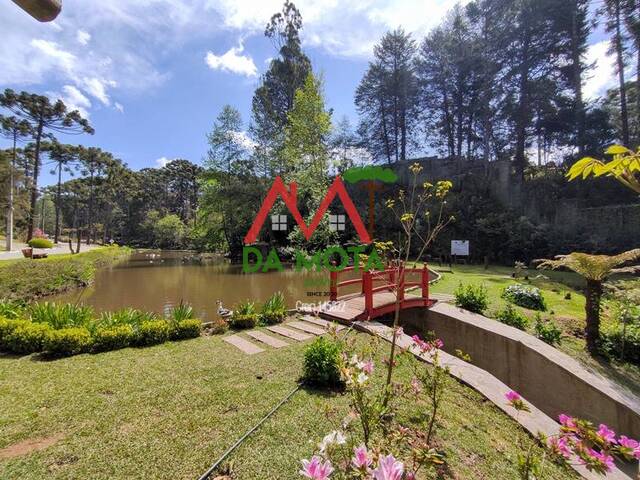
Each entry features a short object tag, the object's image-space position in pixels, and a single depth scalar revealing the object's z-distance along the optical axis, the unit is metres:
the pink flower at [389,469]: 0.95
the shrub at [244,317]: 5.88
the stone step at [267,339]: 5.00
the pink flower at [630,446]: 1.31
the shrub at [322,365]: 3.50
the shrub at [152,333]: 4.95
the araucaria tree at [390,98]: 23.58
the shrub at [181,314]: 5.46
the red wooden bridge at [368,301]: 6.02
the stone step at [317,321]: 5.68
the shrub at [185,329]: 5.25
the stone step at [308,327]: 5.56
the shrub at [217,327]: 5.63
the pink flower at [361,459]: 1.13
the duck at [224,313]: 6.37
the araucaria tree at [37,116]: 20.30
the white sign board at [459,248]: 13.93
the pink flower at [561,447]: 1.41
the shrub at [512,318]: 5.88
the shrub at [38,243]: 20.34
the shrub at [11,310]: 5.37
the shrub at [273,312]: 6.16
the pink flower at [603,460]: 1.36
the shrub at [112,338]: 4.66
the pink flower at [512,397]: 1.80
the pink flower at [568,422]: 1.52
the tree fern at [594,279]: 5.20
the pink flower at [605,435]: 1.42
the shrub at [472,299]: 6.60
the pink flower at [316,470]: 1.03
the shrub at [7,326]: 4.69
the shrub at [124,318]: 5.14
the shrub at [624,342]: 5.08
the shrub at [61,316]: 4.96
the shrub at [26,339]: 4.54
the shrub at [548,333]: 5.38
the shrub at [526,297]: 7.03
